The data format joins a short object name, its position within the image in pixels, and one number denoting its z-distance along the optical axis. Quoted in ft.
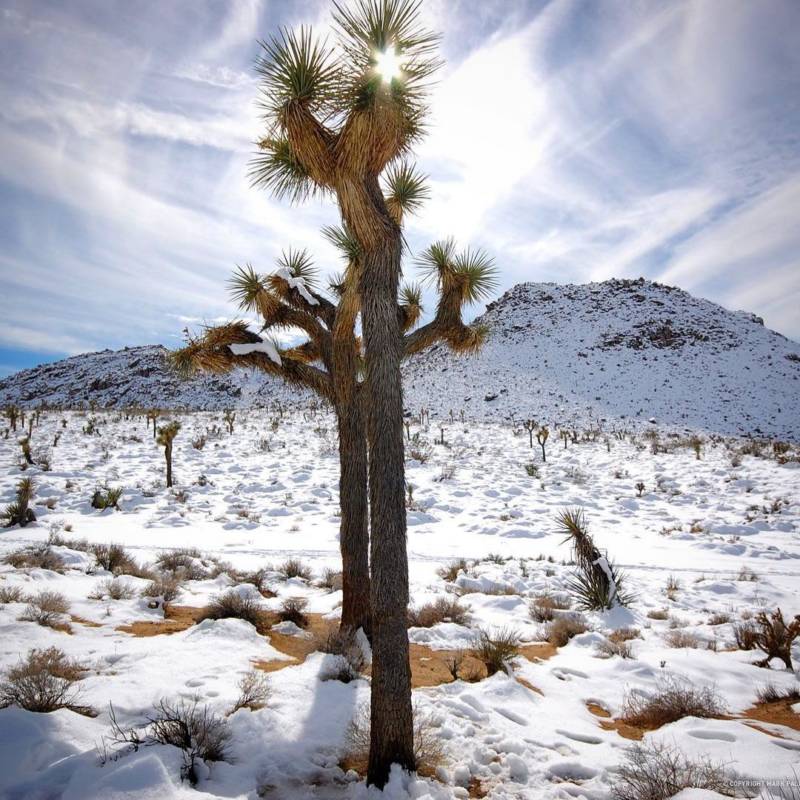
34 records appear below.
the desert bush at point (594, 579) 23.40
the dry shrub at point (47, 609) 17.39
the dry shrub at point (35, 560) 24.42
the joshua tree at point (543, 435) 66.93
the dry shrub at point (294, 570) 28.43
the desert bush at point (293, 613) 21.09
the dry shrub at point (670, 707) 14.05
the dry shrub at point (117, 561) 26.00
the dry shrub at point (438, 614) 21.66
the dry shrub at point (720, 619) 21.55
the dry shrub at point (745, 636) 18.55
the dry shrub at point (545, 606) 22.99
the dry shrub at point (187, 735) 10.02
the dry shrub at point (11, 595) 18.61
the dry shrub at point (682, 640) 19.24
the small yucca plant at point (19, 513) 34.22
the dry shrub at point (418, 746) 11.38
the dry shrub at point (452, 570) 28.76
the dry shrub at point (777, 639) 16.98
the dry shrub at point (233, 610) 20.04
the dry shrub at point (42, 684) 11.23
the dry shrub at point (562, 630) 20.56
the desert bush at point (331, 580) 26.55
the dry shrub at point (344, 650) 15.51
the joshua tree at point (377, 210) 10.70
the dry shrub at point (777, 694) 14.94
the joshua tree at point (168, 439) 49.02
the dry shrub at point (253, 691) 13.07
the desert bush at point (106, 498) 41.29
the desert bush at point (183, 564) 27.02
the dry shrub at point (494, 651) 16.57
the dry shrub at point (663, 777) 9.84
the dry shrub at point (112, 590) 21.90
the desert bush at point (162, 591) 22.74
